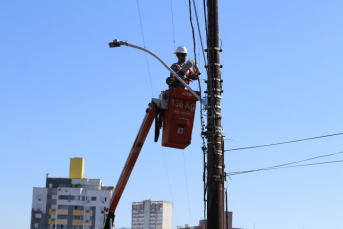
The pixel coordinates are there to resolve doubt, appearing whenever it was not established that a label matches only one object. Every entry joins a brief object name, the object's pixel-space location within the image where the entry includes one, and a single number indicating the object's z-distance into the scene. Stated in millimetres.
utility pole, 14367
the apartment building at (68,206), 122938
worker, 15961
